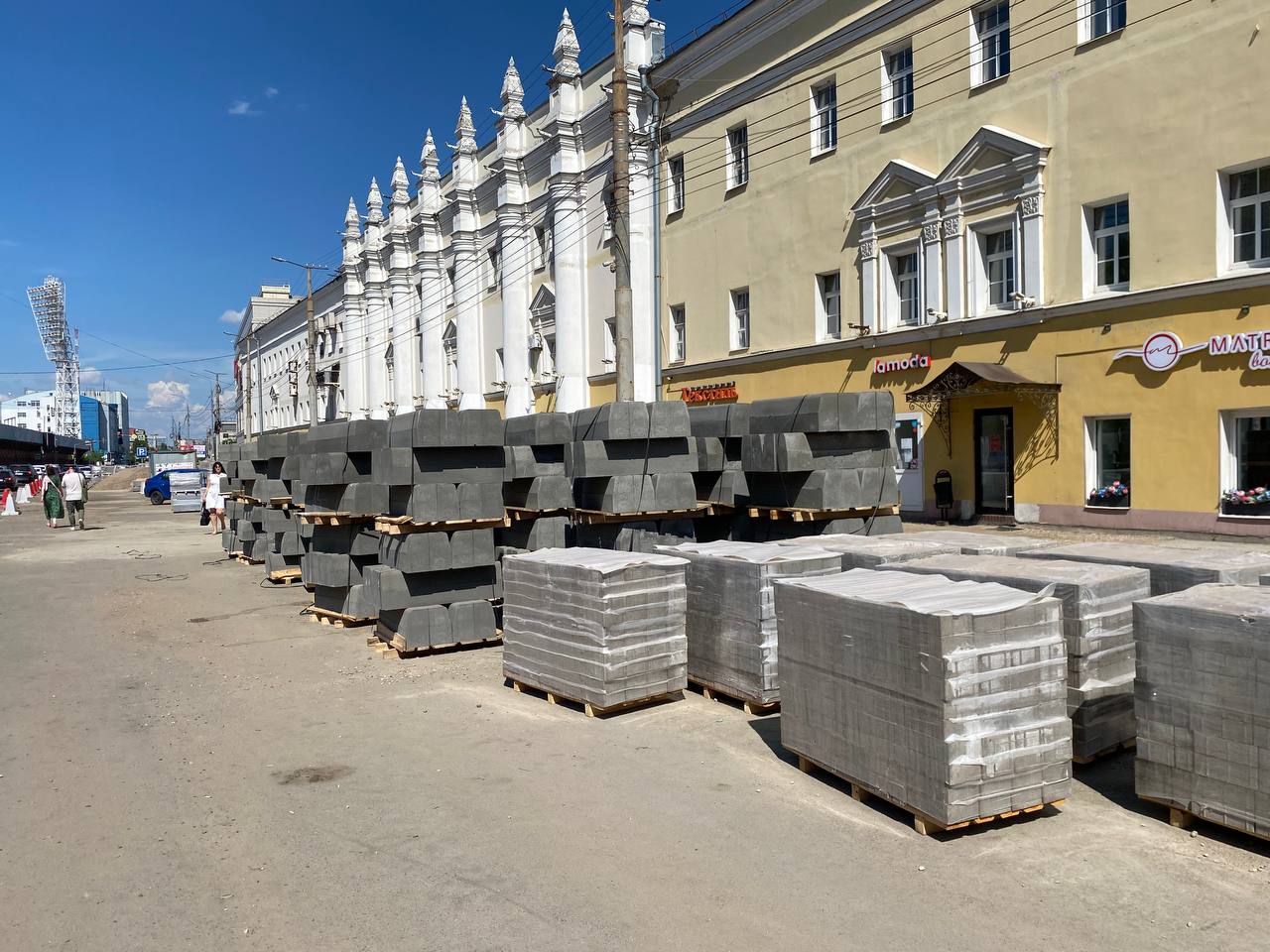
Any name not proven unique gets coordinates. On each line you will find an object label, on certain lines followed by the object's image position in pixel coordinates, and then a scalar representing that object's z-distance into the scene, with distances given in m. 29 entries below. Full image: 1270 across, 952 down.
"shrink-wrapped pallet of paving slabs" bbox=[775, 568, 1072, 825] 4.81
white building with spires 27.70
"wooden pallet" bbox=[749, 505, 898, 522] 10.95
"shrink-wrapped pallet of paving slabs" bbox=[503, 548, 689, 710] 7.30
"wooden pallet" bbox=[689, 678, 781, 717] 7.30
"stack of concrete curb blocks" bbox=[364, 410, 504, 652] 10.00
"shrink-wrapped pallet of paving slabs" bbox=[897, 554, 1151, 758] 5.79
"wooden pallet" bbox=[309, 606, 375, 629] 11.98
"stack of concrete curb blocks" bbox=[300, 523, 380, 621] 11.72
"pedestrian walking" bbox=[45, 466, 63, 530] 30.77
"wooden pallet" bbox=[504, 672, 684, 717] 7.44
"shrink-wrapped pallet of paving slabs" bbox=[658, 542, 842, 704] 7.22
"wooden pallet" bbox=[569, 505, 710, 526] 10.55
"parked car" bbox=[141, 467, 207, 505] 47.56
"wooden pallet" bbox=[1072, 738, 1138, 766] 5.91
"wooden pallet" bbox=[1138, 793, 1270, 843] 4.87
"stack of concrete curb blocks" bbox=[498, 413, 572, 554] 11.27
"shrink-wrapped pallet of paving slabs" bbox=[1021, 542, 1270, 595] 6.12
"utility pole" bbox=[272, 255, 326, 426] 40.78
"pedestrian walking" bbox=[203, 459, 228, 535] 25.52
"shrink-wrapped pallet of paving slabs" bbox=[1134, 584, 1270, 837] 4.50
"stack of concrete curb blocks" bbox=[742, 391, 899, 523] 10.98
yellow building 14.65
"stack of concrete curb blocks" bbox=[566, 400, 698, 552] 10.53
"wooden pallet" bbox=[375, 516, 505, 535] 10.09
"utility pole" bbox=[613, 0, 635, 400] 15.71
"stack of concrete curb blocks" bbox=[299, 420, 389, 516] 11.21
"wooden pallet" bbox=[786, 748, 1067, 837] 4.94
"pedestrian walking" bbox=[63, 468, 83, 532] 29.50
